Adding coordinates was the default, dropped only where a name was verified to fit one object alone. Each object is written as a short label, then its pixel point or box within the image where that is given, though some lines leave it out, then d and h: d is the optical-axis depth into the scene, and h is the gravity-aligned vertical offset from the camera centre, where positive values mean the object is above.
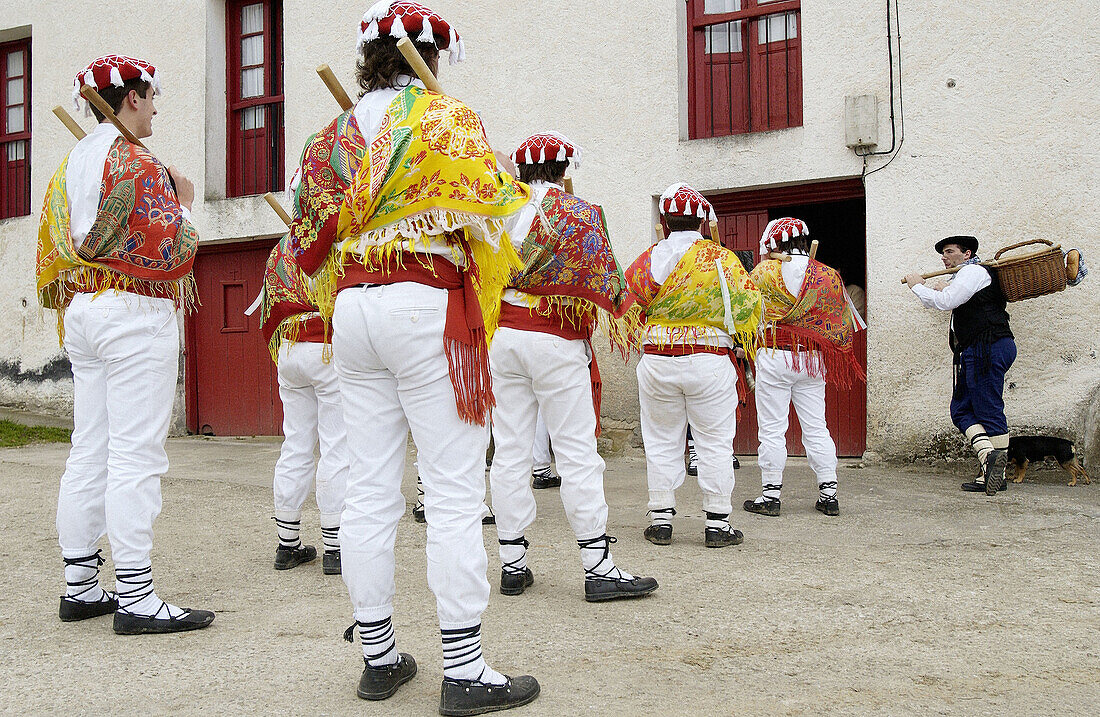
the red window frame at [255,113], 10.41 +3.03
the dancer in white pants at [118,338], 3.23 +0.14
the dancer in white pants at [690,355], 4.59 +0.08
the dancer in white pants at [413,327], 2.44 +0.13
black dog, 6.43 -0.62
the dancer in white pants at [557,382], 3.65 -0.04
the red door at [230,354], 10.16 +0.24
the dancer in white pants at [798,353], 5.67 +0.11
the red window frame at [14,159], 11.69 +2.91
